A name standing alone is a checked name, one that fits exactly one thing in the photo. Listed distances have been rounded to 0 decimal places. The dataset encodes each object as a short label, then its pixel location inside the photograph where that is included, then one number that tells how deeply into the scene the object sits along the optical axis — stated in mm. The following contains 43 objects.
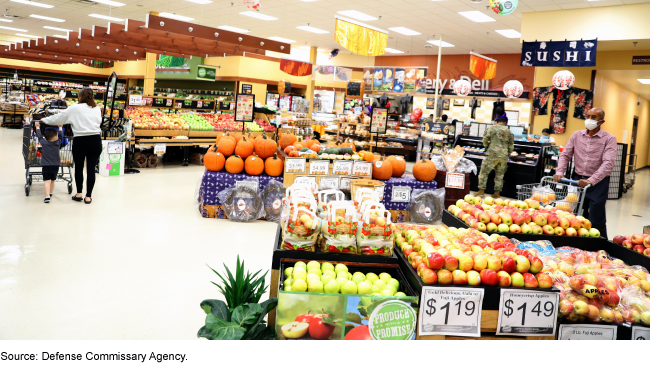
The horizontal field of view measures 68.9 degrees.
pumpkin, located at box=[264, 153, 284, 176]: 5906
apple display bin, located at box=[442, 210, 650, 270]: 3074
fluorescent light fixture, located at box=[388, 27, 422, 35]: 14403
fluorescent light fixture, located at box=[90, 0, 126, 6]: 13289
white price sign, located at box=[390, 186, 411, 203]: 6004
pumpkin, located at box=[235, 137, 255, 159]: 5969
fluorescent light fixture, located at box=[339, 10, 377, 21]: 12712
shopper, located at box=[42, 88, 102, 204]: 5711
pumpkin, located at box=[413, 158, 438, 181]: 6131
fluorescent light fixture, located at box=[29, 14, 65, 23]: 16953
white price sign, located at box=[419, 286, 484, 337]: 1820
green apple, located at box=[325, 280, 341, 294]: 1909
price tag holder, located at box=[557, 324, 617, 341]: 1955
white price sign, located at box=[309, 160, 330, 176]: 5789
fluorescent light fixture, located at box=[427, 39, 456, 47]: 15898
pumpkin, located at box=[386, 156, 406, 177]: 6188
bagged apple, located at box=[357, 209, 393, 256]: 2260
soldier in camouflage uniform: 8547
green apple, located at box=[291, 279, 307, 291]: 1869
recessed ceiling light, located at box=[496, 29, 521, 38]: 13268
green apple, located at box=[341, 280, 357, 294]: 1926
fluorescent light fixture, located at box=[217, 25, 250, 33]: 16297
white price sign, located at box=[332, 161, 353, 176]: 5836
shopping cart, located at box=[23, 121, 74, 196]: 6238
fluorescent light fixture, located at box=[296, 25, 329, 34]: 15420
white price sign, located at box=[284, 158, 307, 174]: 5691
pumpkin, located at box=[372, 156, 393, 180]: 5930
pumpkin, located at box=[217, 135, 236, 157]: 5973
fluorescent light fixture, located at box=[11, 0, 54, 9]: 14120
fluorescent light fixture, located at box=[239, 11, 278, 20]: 13731
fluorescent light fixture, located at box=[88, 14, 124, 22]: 15611
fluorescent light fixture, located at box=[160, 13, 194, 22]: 14995
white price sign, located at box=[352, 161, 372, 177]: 5891
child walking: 5763
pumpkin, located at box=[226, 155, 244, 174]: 5812
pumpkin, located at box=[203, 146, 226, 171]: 5754
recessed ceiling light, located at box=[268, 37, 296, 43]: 18259
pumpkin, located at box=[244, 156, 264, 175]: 5855
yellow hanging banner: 7469
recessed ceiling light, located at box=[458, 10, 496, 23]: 11579
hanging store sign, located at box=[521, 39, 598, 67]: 9159
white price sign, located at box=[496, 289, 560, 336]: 1881
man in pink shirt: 4555
